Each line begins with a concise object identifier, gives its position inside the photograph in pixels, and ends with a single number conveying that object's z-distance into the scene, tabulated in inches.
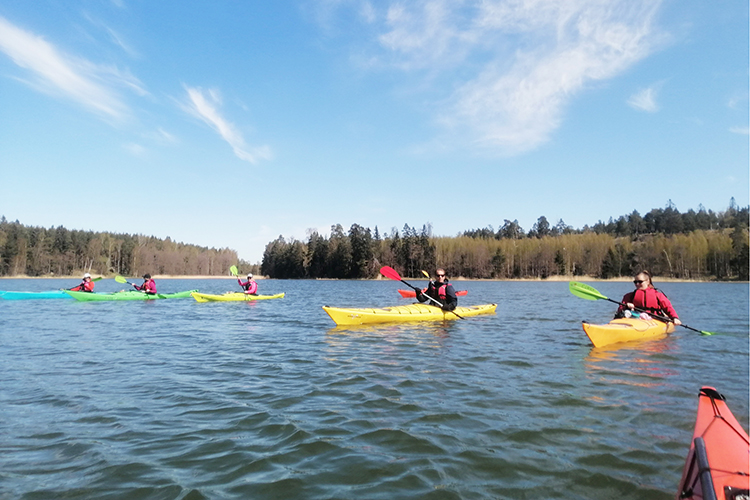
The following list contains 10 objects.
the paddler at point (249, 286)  844.0
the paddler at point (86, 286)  804.3
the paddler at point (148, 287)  824.3
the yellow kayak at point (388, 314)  466.9
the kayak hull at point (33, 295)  815.7
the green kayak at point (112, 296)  782.5
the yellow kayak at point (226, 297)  821.9
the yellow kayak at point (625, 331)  355.9
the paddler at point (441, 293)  517.7
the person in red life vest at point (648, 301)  424.2
